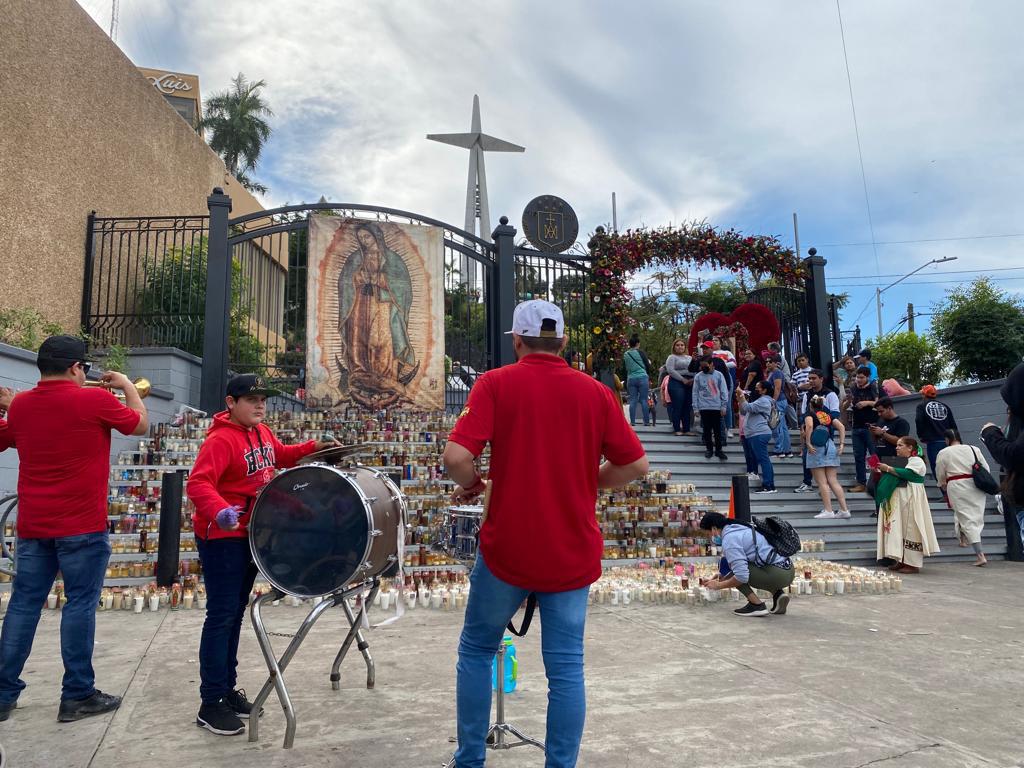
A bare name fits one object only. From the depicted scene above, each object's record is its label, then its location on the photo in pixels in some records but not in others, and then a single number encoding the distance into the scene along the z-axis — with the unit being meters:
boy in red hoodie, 3.47
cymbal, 3.72
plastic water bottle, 4.07
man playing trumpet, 3.67
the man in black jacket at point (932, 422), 10.04
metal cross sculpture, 38.75
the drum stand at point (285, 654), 3.28
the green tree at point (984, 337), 17.67
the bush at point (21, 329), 10.49
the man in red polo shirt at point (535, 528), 2.59
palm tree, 40.22
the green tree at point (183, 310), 13.11
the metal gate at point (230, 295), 12.58
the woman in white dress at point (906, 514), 8.55
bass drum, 3.42
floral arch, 14.99
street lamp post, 42.52
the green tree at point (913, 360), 28.44
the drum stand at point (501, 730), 3.23
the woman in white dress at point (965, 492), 9.34
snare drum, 3.40
